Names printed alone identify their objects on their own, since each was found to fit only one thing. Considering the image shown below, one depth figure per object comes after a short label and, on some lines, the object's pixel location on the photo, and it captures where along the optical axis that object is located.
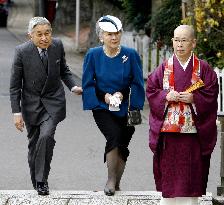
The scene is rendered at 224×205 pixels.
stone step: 16.19
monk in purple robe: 14.16
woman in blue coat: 16.45
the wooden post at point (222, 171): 16.79
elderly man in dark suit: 16.67
